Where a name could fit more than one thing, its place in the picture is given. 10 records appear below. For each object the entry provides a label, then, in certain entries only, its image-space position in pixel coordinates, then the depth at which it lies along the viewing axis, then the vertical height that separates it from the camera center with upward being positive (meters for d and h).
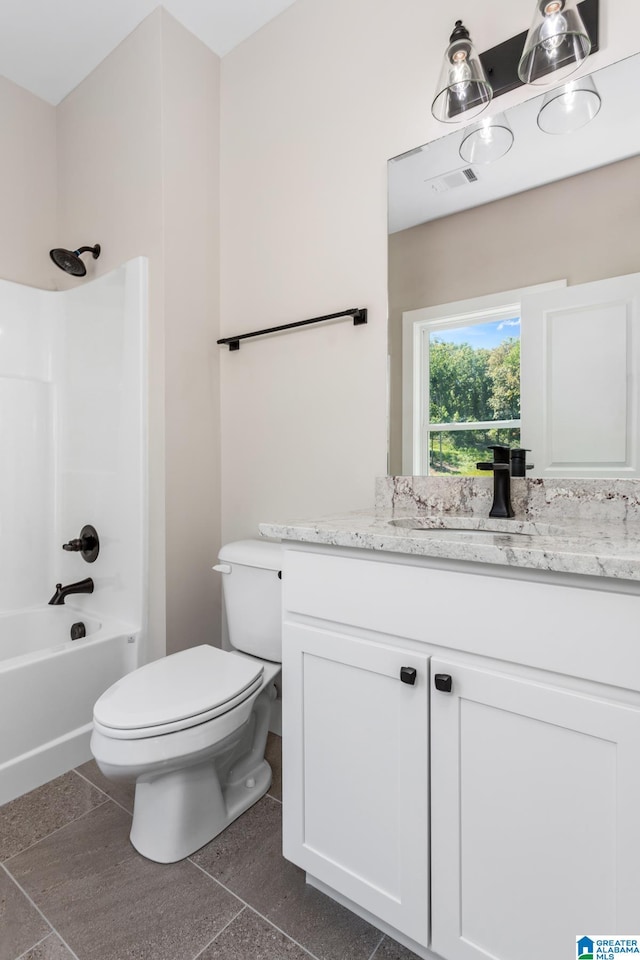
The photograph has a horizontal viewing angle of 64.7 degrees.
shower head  2.08 +0.91
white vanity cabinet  0.79 -0.50
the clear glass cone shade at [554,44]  1.21 +1.07
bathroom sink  1.22 -0.13
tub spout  2.09 -0.46
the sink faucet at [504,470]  1.35 +0.02
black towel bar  1.67 +0.55
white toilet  1.24 -0.64
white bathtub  1.62 -0.76
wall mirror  1.27 +0.53
